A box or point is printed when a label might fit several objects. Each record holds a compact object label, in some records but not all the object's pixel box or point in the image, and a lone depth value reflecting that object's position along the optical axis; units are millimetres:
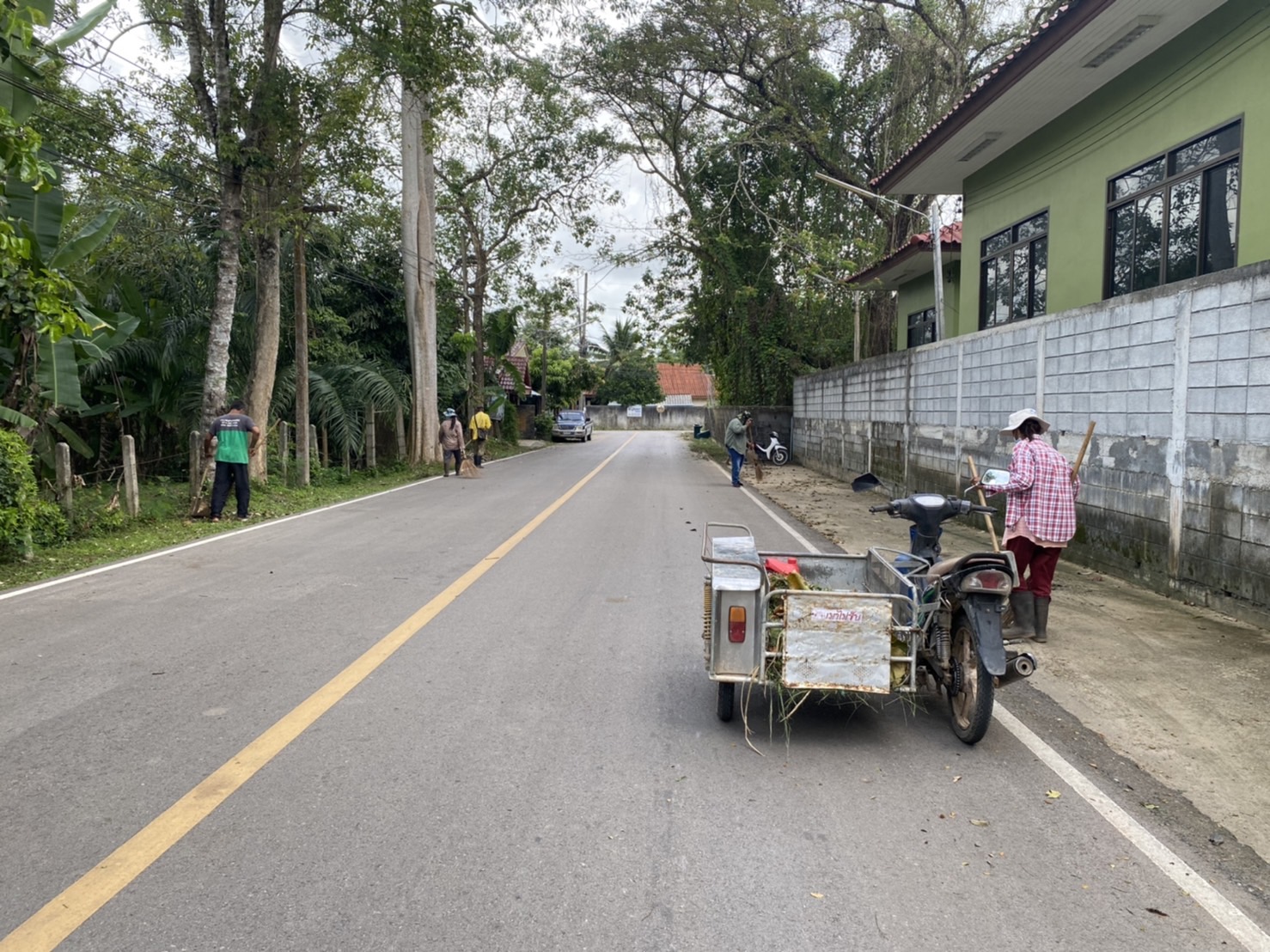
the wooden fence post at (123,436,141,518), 12031
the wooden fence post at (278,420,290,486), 17391
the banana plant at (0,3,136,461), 9930
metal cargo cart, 4441
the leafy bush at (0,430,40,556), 9133
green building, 8891
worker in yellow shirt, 23969
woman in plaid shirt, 6254
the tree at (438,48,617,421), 29734
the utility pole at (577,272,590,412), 57747
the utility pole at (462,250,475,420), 29797
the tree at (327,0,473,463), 13641
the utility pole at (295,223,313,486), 17359
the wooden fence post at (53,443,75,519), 10914
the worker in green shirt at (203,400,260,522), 12539
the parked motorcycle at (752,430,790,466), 28266
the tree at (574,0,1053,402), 21594
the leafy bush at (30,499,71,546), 10062
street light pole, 14344
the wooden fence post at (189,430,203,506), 13273
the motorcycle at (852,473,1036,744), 4445
